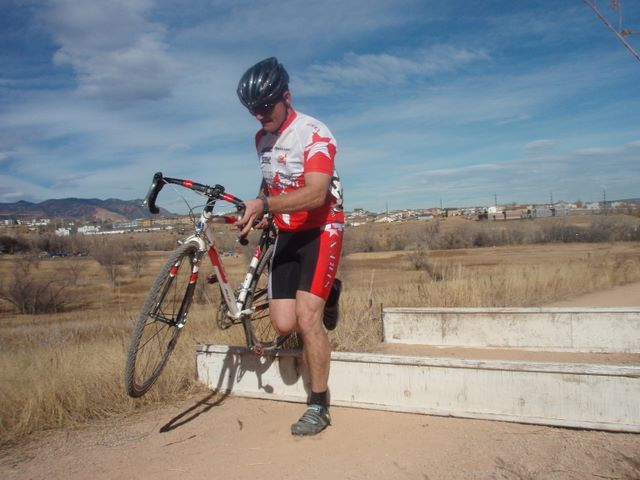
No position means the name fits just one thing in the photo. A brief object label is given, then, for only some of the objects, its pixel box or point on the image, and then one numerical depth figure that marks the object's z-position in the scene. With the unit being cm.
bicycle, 370
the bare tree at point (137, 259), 3083
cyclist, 374
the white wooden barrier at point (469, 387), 339
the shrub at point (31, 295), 2023
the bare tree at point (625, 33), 255
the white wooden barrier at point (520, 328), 558
